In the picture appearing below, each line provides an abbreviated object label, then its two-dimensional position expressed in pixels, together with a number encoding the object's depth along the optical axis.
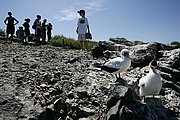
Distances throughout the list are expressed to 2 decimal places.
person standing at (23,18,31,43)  9.21
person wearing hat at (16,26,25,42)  9.93
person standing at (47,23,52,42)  10.65
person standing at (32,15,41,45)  9.10
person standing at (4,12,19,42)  8.39
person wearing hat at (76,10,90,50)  7.22
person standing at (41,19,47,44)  9.82
